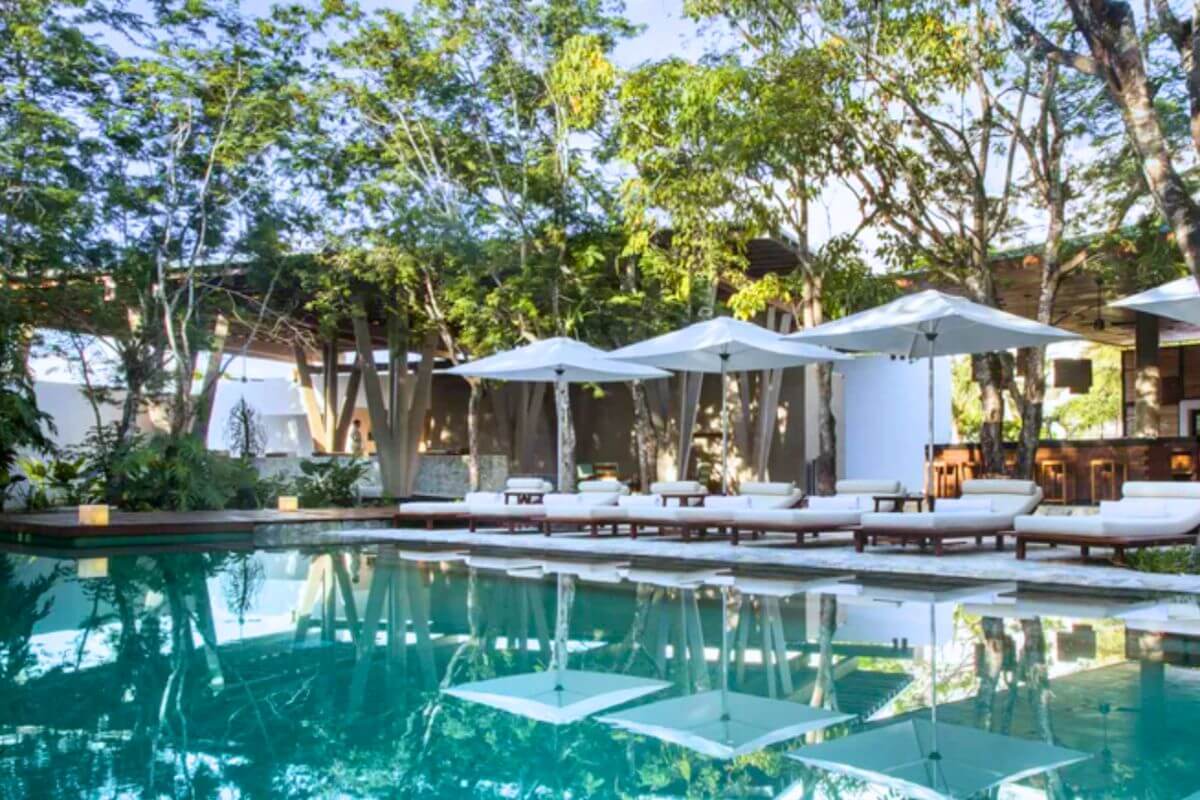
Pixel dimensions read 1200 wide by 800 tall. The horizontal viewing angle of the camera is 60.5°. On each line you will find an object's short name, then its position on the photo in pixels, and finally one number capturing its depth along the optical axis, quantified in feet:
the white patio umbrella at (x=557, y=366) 43.32
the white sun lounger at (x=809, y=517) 35.65
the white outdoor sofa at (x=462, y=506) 46.73
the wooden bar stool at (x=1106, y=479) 49.16
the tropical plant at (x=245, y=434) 69.54
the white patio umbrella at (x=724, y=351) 39.27
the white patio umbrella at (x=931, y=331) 33.09
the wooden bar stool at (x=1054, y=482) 50.65
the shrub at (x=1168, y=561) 28.76
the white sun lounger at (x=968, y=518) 32.71
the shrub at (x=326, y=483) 59.57
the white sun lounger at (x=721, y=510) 37.88
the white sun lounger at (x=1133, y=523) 29.27
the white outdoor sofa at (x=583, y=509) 42.32
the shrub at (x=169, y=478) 53.42
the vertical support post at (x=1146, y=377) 56.08
